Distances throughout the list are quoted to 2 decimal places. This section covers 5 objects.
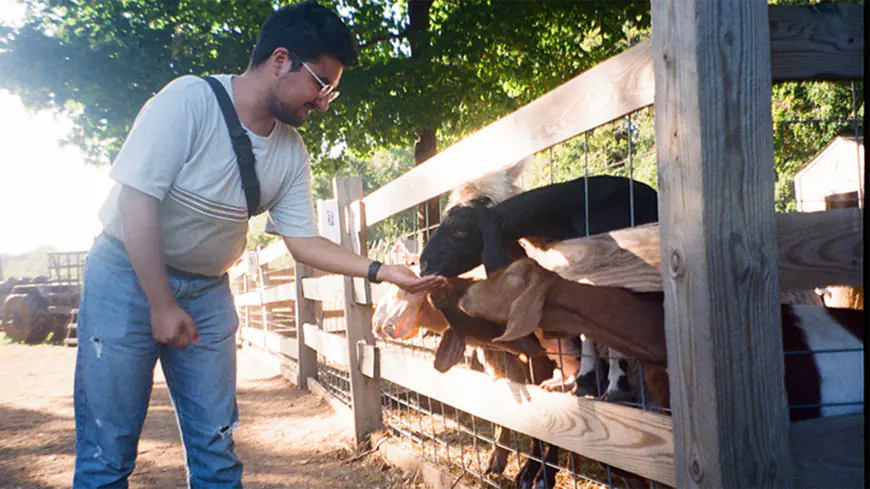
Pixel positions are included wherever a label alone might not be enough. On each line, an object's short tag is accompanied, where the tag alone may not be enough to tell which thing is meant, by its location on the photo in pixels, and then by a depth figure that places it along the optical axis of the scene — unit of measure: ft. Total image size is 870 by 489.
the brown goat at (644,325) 7.73
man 7.42
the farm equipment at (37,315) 57.52
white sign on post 18.48
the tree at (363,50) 31.71
